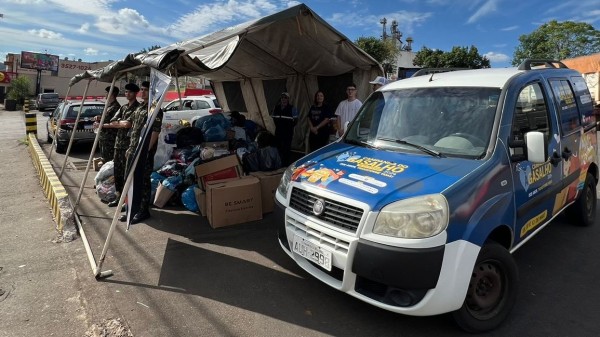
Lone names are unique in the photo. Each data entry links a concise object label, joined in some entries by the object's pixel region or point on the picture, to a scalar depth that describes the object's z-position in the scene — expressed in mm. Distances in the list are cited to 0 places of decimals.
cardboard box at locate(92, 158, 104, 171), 8766
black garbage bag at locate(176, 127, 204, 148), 7207
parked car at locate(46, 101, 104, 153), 11102
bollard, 13394
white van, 2525
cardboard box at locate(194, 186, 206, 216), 5414
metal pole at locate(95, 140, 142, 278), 3754
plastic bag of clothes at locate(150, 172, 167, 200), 6199
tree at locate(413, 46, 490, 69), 41812
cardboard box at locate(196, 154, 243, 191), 5559
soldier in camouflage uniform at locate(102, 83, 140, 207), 5875
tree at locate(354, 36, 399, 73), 37219
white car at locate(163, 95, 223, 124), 13797
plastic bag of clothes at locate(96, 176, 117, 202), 6394
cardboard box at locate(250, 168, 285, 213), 5617
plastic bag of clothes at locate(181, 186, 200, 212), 5645
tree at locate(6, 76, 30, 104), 39375
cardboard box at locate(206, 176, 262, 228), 5121
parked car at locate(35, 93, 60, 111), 33234
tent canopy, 4762
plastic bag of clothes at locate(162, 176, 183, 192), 5996
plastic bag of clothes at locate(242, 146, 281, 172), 6117
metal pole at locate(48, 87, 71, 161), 10732
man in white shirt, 7023
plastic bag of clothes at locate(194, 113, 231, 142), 7449
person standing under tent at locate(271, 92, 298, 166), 8156
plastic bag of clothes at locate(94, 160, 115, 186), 6633
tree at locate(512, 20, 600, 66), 43250
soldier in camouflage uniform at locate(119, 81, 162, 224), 5108
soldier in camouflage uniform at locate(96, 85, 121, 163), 7460
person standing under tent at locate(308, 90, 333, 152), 7602
